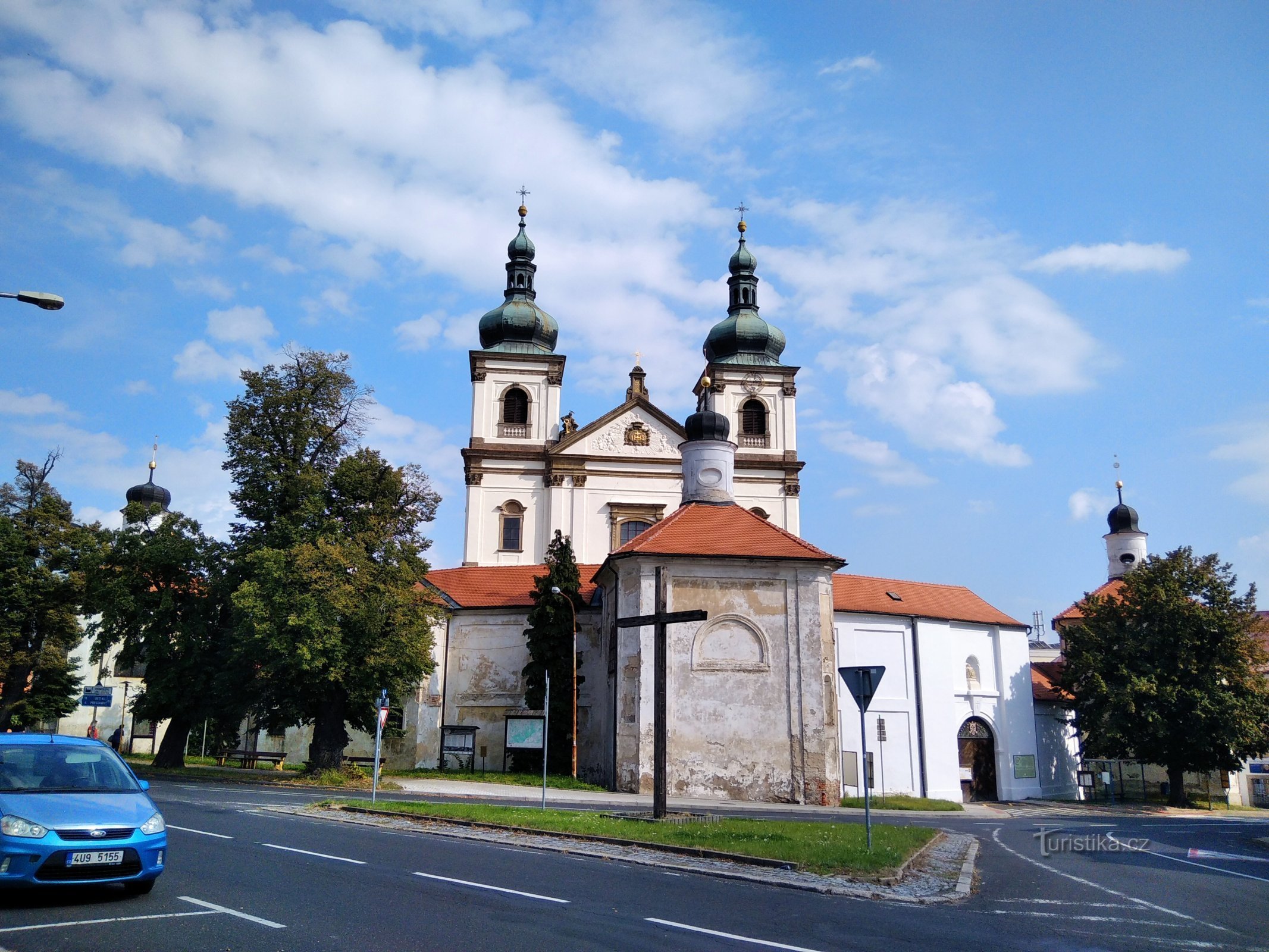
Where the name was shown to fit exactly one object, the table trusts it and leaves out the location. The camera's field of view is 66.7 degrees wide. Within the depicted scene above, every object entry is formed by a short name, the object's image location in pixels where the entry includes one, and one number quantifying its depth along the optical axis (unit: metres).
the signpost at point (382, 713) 21.50
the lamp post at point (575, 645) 33.34
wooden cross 17.56
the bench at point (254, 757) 39.12
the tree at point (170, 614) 32.34
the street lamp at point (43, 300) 11.38
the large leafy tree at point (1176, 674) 37.31
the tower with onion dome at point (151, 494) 65.31
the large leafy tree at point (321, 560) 28.58
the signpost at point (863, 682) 13.26
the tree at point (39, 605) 35.41
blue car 8.12
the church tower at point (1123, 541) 59.94
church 28.95
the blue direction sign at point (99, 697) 32.41
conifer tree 35.31
